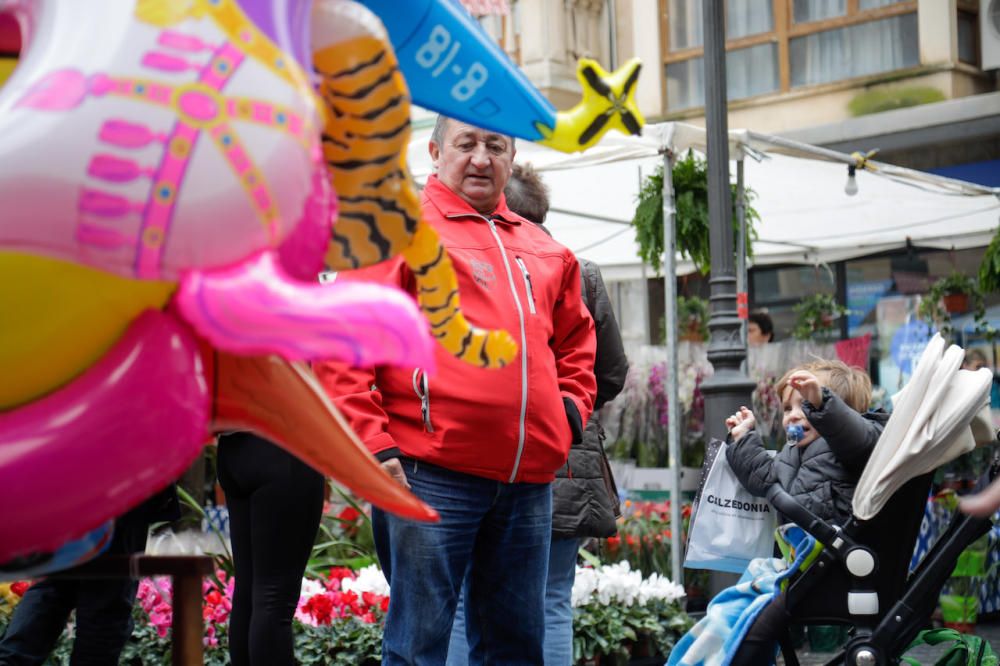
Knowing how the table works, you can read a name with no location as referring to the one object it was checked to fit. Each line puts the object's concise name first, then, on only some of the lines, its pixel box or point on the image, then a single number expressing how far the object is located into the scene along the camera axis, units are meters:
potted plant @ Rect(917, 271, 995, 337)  9.66
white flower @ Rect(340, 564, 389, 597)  5.75
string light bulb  8.63
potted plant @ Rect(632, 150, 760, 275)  7.58
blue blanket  4.49
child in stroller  4.44
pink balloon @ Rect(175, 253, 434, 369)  1.36
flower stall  5.14
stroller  4.30
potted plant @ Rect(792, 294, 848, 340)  10.77
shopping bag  4.74
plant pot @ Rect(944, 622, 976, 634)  7.57
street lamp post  6.63
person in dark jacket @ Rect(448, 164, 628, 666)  4.36
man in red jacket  3.22
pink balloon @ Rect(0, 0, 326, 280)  1.33
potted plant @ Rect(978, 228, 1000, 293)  9.36
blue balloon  1.85
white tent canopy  9.04
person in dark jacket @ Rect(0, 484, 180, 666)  3.47
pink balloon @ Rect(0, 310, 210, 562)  1.38
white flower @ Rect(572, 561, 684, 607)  5.88
